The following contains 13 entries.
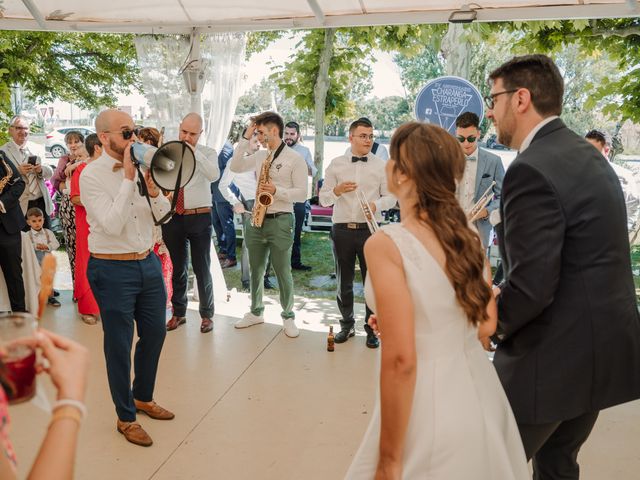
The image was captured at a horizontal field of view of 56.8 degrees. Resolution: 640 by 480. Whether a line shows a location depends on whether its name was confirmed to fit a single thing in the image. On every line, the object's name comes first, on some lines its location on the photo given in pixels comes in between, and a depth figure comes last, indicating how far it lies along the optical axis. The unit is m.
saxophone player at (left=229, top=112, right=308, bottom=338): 5.73
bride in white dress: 1.83
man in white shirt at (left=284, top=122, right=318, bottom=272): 8.96
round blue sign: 6.04
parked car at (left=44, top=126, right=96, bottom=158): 21.77
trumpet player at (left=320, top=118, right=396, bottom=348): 5.51
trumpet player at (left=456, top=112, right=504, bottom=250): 5.43
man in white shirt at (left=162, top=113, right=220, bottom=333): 5.73
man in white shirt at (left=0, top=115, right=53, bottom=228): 6.47
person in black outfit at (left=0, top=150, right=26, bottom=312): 5.52
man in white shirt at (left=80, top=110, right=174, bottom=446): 3.58
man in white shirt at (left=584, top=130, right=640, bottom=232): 8.12
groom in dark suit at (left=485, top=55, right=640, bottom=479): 1.99
